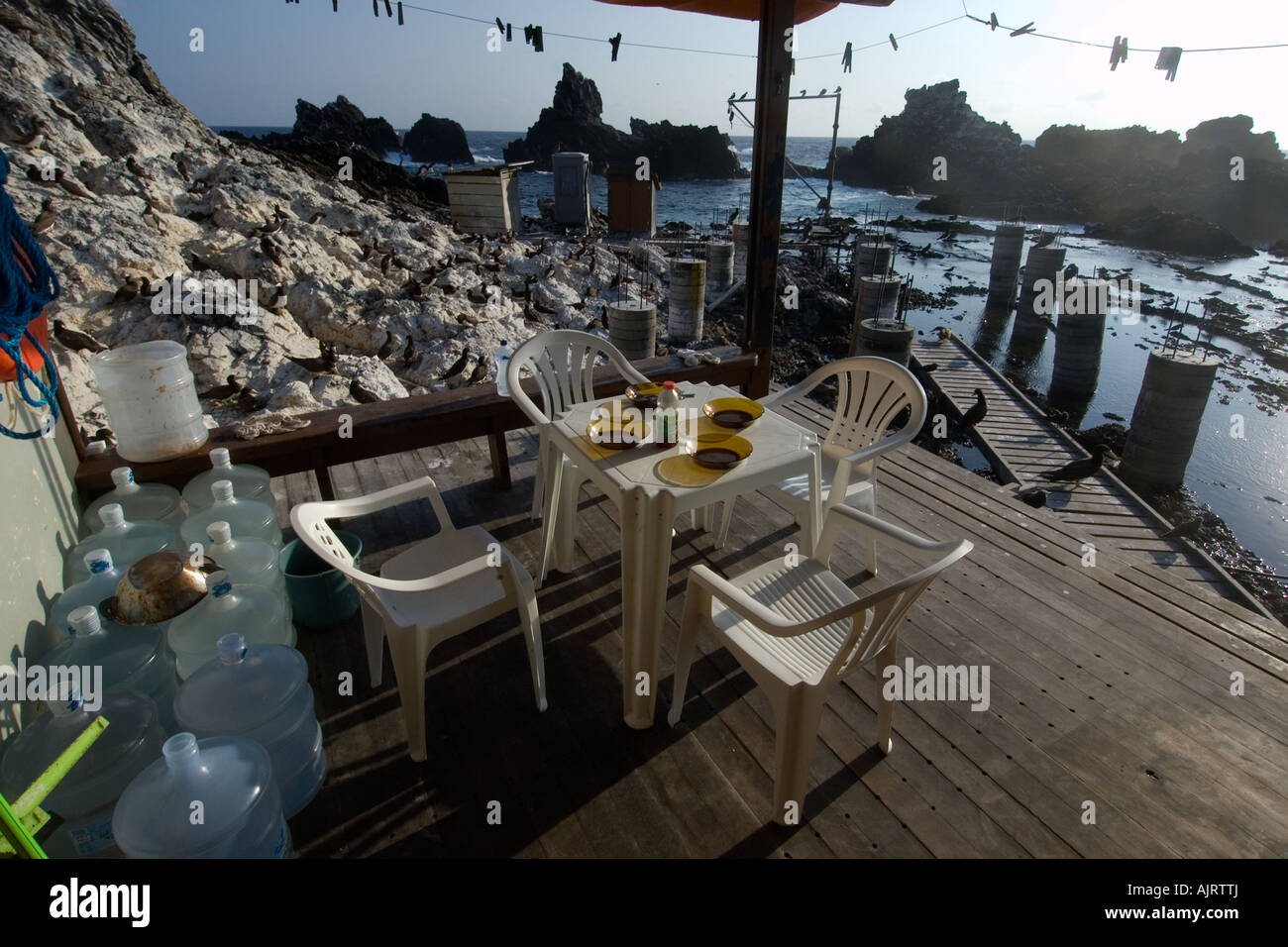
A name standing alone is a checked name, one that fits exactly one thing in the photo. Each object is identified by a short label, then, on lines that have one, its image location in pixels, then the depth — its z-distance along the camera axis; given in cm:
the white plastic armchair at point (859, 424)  302
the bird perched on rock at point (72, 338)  783
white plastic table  223
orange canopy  364
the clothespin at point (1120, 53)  639
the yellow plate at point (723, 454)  249
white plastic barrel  283
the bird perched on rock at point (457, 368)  983
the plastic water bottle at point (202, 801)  158
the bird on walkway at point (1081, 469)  1068
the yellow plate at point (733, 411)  290
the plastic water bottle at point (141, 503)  274
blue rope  185
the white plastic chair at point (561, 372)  333
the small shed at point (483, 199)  1823
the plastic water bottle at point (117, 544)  245
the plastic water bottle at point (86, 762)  175
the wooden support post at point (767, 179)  367
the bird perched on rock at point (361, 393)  830
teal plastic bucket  289
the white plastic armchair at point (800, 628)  182
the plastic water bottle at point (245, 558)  238
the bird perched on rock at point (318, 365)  907
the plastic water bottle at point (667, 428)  269
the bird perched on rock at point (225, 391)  816
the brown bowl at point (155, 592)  204
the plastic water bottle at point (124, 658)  204
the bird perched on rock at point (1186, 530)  895
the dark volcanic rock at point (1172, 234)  4266
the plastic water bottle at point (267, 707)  198
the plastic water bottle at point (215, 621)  226
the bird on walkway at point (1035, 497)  866
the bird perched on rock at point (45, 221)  925
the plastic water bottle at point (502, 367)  354
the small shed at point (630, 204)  2134
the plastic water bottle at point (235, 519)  271
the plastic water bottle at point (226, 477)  284
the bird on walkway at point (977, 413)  1385
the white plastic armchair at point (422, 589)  211
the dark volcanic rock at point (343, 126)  5725
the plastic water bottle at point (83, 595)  223
